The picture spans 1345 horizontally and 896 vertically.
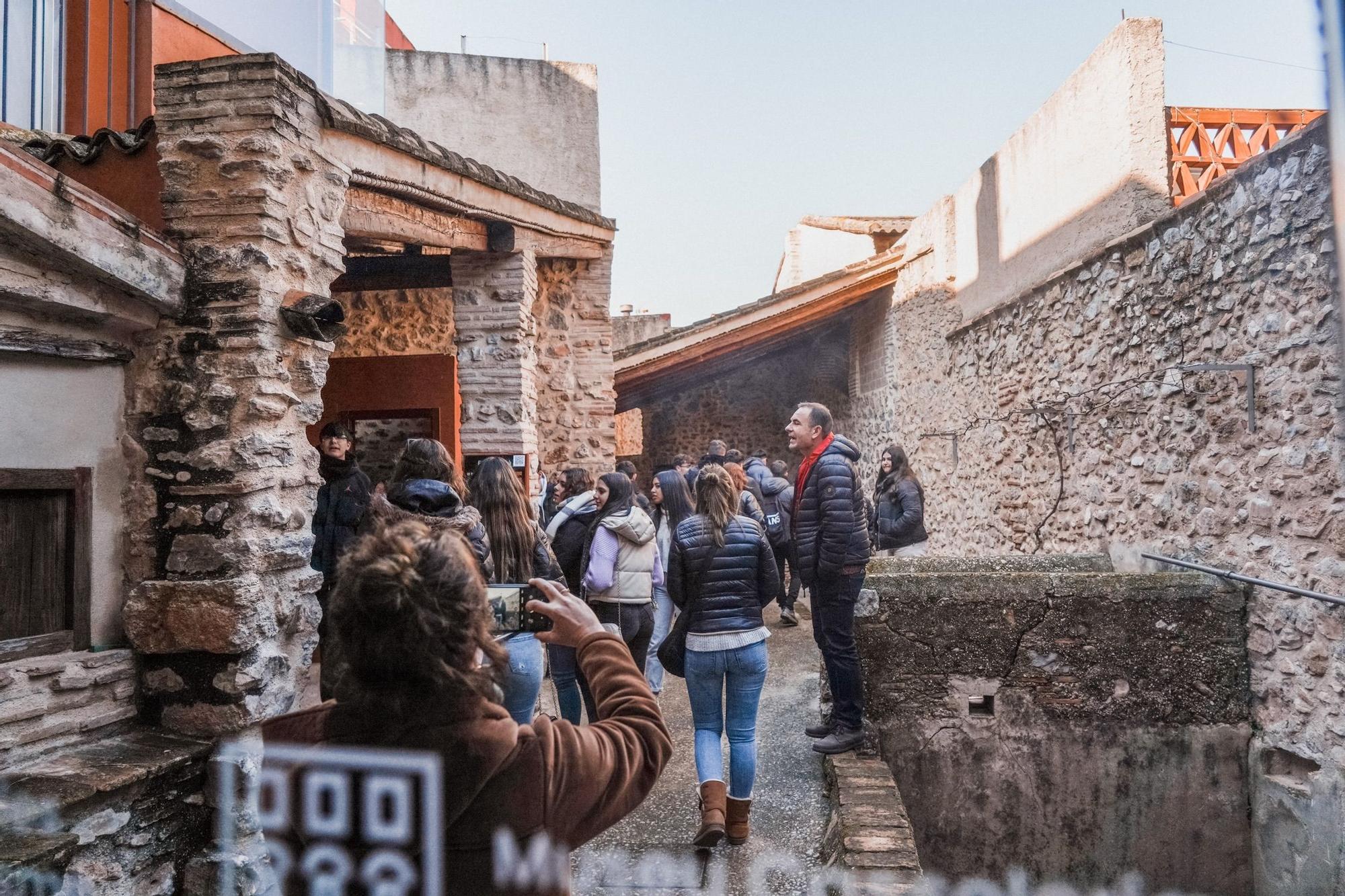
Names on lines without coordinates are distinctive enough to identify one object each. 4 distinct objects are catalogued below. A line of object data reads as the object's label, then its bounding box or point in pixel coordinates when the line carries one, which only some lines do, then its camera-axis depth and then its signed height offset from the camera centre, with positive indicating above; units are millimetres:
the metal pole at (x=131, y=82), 5160 +2554
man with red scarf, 3715 -327
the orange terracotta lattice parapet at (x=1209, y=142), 5359 +2157
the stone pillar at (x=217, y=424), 3125 +282
